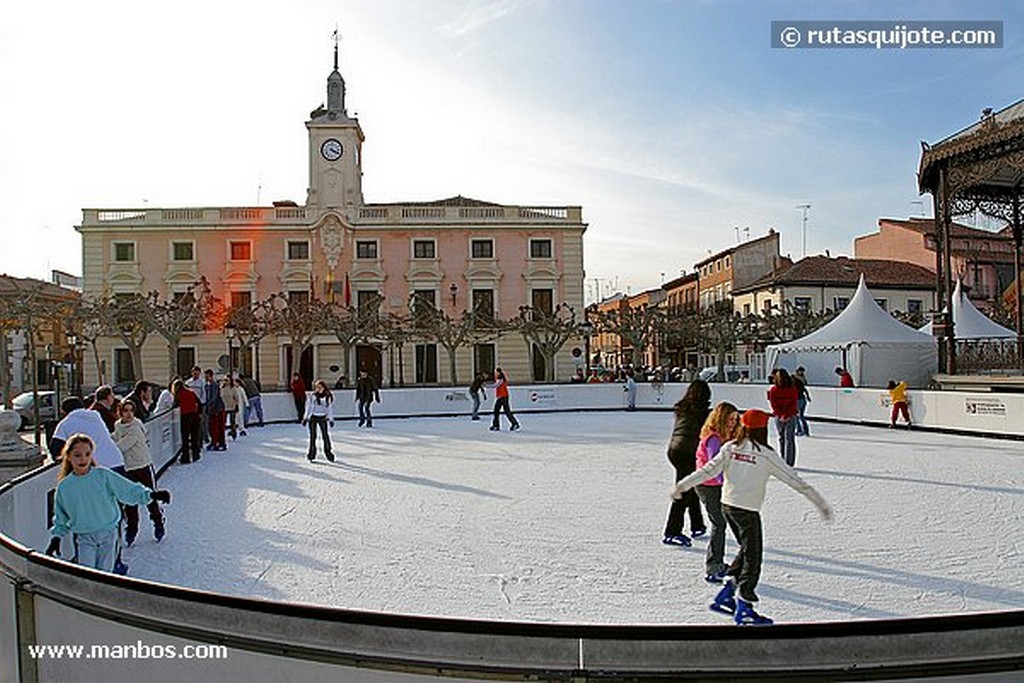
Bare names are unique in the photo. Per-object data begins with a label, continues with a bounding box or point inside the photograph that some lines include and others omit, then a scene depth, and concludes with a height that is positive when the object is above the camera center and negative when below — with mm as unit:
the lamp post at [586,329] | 34250 +1280
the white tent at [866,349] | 23656 +129
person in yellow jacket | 17891 -1030
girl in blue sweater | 4996 -819
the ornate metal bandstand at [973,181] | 18203 +4177
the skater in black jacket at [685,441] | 7062 -714
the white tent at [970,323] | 26234 +905
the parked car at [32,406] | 25797 -1112
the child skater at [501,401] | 18719 -887
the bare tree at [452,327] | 34500 +1500
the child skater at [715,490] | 5797 -972
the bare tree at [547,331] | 35094 +1271
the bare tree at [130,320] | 31812 +1944
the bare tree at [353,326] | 34062 +1626
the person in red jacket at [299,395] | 21969 -771
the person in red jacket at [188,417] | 13328 -791
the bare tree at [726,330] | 34250 +1123
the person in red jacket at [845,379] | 21567 -654
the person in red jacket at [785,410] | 11430 -750
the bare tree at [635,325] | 35906 +1486
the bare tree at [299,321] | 33406 +1820
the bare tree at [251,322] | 32688 +1793
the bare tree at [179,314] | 32250 +2173
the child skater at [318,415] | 13141 -781
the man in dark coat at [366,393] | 20781 -718
